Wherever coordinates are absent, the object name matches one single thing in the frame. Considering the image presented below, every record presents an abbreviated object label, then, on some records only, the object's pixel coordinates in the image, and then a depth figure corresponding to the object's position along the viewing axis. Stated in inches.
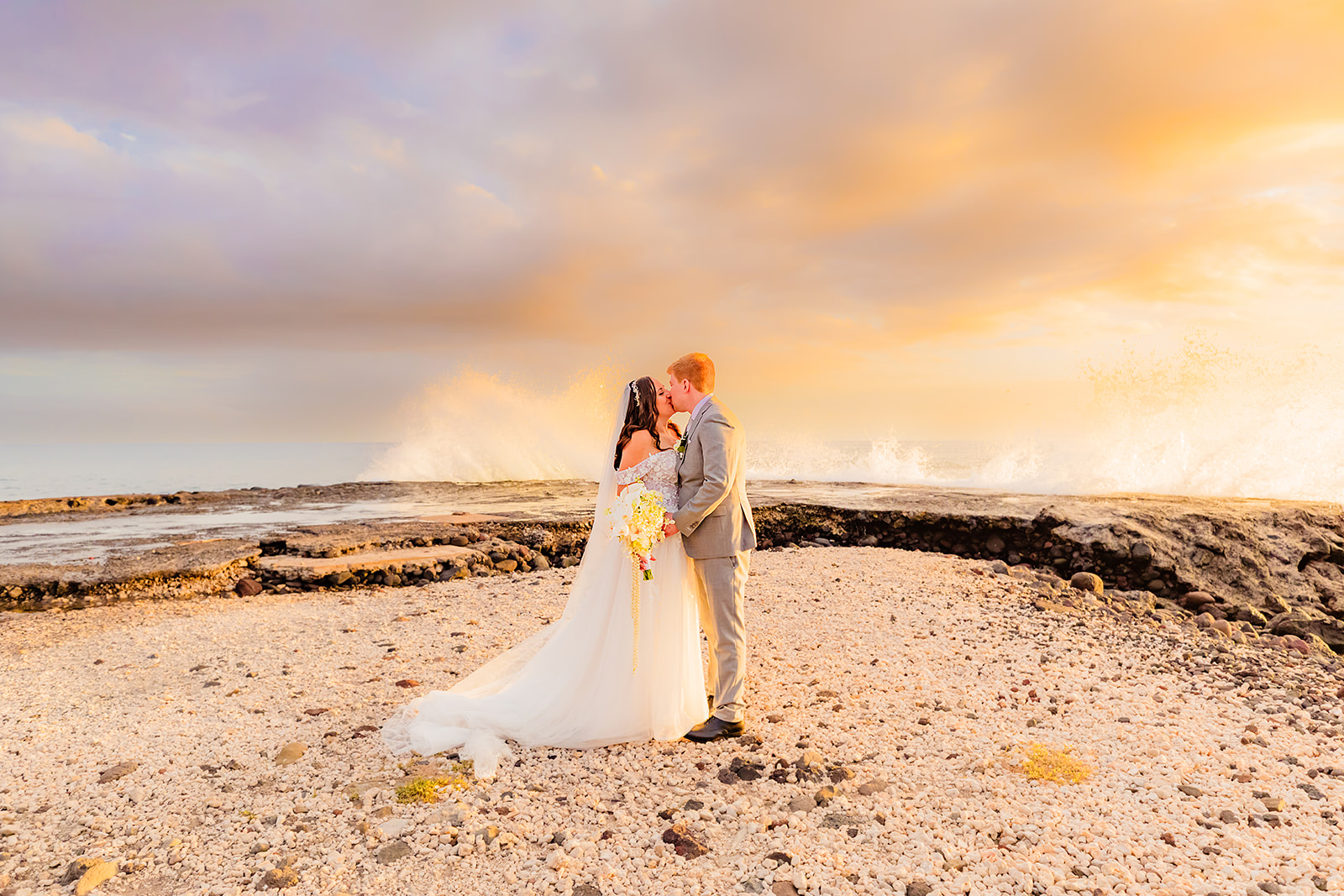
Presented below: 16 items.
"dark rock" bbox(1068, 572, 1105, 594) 368.8
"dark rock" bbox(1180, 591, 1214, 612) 379.2
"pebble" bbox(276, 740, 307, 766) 169.9
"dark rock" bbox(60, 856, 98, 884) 121.0
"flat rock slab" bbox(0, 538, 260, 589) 400.2
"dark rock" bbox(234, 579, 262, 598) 392.5
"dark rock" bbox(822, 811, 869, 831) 137.9
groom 175.0
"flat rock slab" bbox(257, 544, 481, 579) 428.8
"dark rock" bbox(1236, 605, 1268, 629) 339.3
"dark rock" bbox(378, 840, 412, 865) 126.1
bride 176.7
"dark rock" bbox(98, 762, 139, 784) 161.3
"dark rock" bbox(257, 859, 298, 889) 117.7
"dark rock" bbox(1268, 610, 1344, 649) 325.1
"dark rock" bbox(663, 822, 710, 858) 128.0
